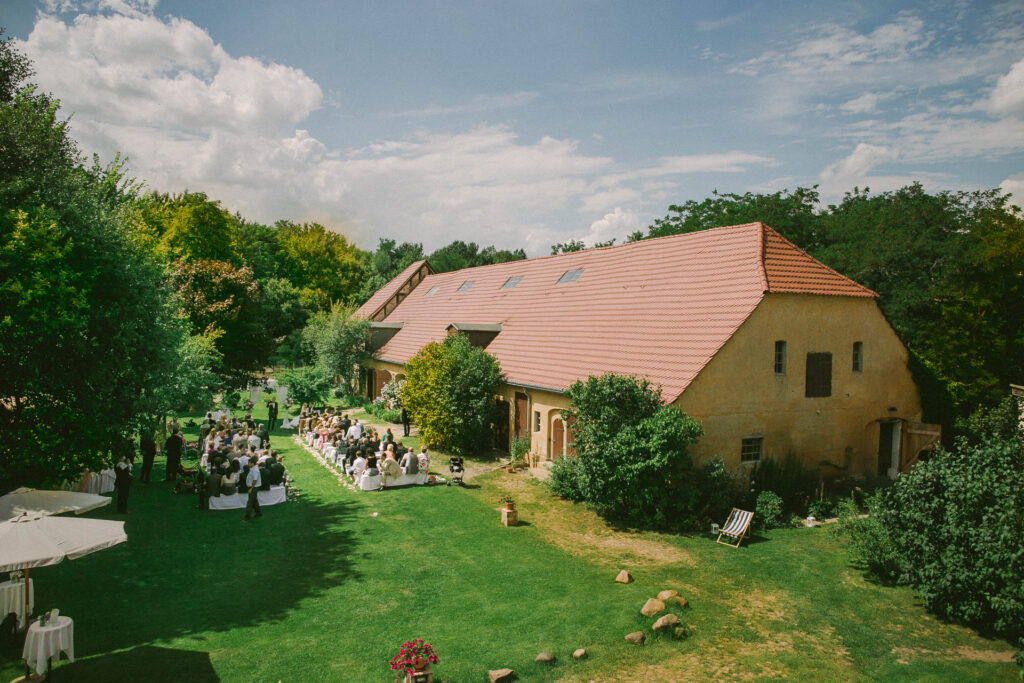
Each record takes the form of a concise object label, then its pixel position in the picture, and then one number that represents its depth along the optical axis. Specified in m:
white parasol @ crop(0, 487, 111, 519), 10.16
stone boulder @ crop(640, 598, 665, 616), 10.59
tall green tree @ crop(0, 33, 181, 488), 11.51
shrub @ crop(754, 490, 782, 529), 16.30
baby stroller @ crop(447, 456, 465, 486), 19.97
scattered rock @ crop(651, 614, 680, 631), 10.07
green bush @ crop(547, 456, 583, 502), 17.94
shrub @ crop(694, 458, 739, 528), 16.06
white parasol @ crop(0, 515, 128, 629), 8.46
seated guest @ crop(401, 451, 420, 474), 19.62
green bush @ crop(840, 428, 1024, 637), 10.05
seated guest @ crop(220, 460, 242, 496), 17.02
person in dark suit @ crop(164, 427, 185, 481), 19.23
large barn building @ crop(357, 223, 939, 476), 17.58
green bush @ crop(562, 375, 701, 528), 15.35
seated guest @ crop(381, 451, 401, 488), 19.34
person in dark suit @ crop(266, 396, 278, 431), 29.64
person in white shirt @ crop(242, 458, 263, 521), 16.22
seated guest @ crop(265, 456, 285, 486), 17.69
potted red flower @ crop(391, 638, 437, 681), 8.03
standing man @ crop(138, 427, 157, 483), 18.92
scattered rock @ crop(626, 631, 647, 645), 9.83
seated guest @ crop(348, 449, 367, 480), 19.78
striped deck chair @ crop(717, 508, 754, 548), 14.86
